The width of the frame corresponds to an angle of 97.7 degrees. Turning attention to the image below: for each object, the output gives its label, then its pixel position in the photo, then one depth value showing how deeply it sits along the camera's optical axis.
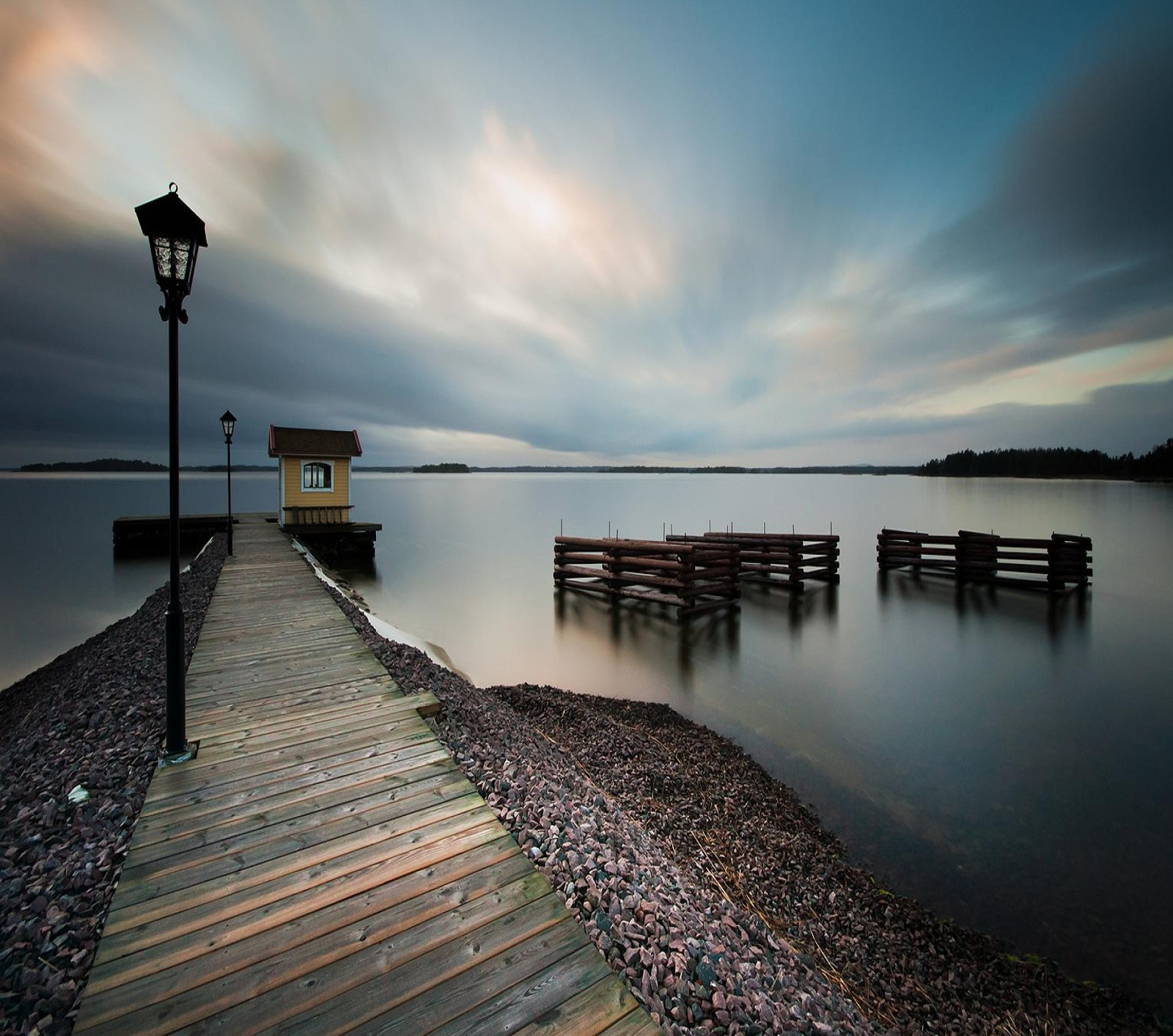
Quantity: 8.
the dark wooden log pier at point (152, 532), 30.98
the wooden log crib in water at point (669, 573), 14.91
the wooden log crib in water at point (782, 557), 18.56
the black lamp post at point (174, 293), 4.34
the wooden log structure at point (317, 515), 26.89
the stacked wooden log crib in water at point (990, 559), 17.61
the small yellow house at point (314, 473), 26.47
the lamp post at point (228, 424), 18.12
